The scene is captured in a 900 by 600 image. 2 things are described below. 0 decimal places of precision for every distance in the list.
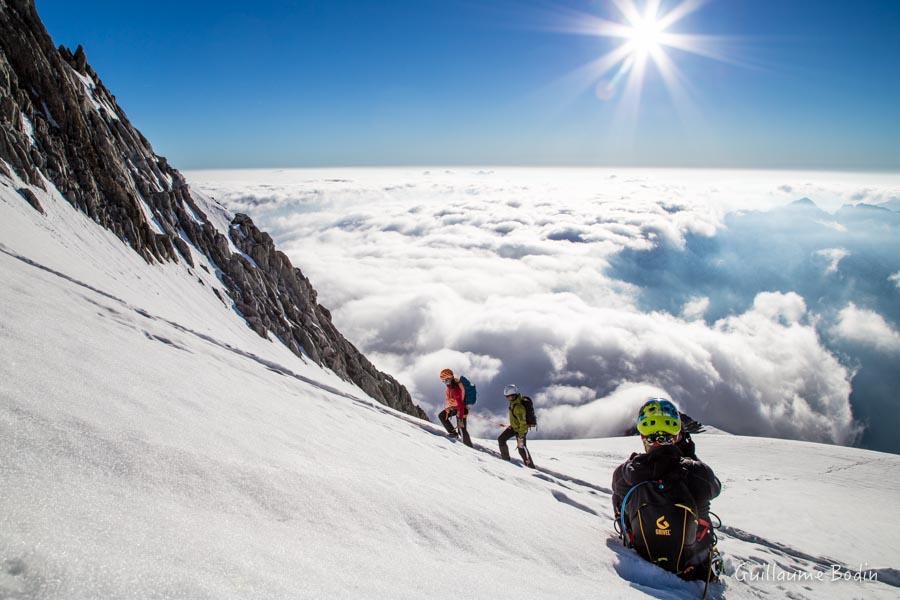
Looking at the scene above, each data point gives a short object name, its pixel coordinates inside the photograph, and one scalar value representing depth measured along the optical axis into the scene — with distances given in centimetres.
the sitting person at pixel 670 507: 532
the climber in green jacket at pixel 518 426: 1192
